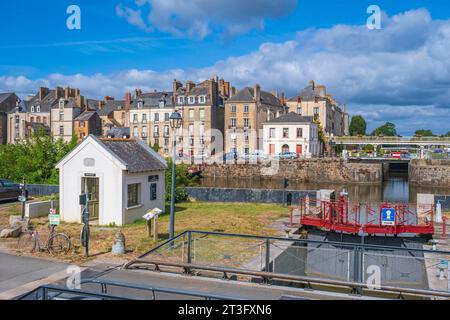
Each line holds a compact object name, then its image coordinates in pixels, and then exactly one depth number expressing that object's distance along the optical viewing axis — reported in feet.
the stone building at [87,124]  258.78
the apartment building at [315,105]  276.62
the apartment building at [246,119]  242.37
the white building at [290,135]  223.92
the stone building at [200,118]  244.83
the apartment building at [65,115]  265.13
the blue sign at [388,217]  61.82
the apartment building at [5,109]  288.63
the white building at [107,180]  62.90
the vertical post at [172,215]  51.24
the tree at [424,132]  500.00
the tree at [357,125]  469.98
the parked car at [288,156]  221.74
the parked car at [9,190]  85.92
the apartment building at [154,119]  257.55
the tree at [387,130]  541.01
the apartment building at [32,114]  275.39
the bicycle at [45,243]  46.50
